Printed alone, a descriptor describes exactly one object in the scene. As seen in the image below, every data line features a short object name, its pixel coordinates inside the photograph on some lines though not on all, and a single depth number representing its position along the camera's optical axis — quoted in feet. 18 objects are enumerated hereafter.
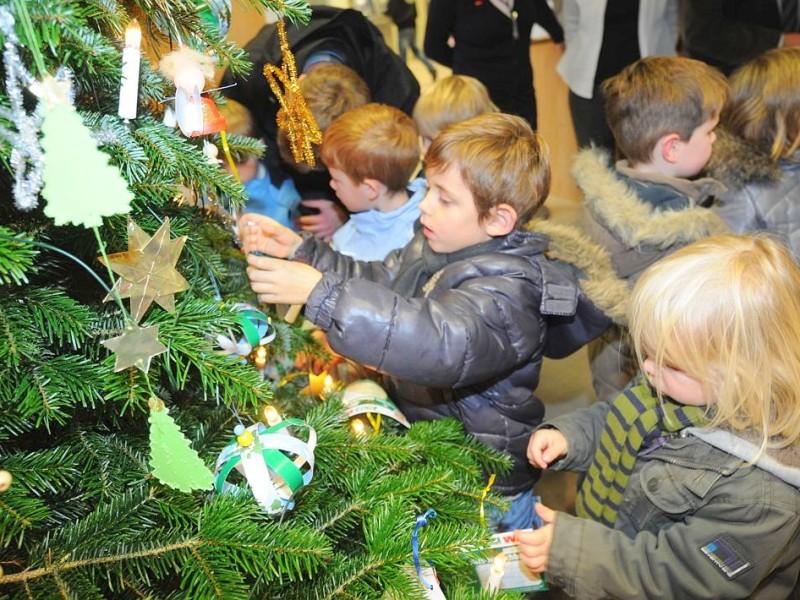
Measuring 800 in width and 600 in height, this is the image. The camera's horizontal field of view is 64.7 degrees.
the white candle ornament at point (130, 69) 2.11
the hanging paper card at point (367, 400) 3.57
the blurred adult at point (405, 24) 10.93
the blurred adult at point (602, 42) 9.11
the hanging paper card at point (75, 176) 1.75
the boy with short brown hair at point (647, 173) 4.97
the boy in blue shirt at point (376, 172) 5.97
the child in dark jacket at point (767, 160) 5.84
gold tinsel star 2.93
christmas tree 1.81
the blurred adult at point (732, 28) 8.14
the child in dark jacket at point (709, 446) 3.09
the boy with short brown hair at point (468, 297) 3.51
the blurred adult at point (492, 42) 9.05
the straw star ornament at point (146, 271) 2.19
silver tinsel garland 1.72
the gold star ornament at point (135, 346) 2.09
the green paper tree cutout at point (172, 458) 2.12
